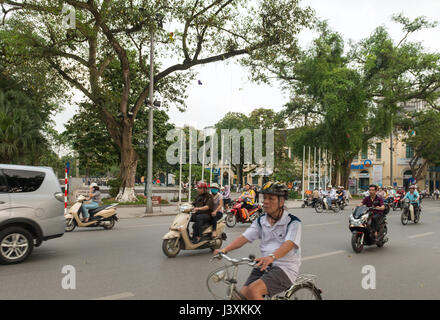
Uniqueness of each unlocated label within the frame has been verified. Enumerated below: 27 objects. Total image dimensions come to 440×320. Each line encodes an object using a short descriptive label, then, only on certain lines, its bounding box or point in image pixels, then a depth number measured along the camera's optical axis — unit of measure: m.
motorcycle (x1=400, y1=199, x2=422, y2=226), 14.63
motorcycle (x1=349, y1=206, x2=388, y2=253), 8.35
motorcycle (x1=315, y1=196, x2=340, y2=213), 21.38
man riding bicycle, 3.15
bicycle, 2.96
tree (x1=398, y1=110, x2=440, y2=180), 40.53
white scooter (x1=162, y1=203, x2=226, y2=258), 7.42
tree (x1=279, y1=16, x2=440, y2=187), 31.27
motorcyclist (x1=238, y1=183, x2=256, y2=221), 13.38
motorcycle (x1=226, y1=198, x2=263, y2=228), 13.21
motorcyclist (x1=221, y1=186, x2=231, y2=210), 16.09
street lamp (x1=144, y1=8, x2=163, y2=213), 17.81
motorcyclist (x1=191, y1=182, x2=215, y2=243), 7.84
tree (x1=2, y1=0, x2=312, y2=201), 16.86
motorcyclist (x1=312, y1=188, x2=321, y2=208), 23.64
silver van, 6.49
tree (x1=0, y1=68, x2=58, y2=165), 21.00
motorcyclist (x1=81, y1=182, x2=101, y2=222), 11.26
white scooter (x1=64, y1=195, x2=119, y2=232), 11.11
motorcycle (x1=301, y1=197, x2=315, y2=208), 25.99
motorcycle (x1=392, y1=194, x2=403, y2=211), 23.23
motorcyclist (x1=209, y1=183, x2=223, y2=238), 8.05
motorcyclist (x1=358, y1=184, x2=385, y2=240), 8.87
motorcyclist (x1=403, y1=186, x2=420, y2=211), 14.74
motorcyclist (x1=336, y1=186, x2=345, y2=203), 23.81
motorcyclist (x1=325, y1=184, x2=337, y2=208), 21.56
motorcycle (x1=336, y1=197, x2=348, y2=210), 23.23
